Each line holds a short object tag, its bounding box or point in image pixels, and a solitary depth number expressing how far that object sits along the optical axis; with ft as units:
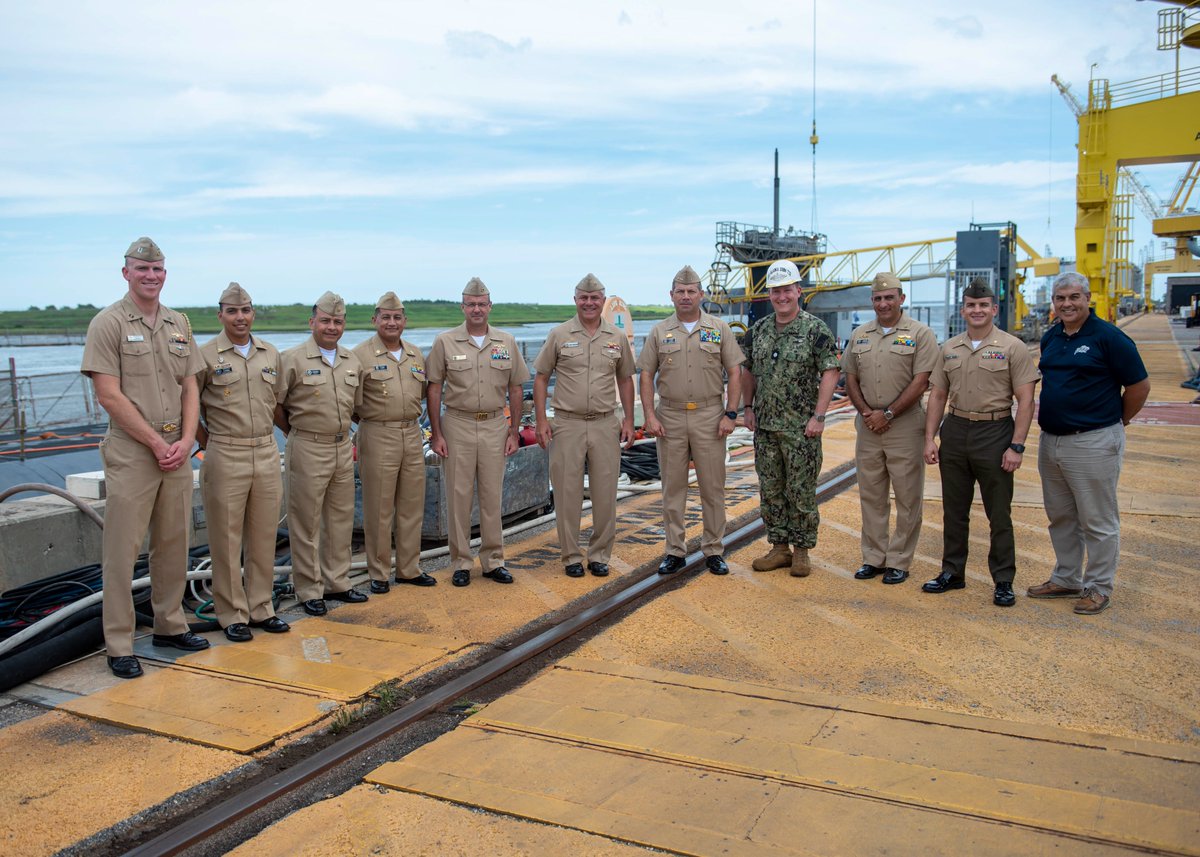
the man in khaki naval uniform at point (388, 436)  19.38
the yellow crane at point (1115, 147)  72.43
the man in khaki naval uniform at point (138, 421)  14.67
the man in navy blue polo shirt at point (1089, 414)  16.97
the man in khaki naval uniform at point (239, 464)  16.53
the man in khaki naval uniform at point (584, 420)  20.58
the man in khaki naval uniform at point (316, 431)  18.21
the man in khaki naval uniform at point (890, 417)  19.49
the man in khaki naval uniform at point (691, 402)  20.72
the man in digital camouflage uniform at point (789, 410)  20.12
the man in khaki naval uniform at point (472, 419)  20.08
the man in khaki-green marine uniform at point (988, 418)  18.01
